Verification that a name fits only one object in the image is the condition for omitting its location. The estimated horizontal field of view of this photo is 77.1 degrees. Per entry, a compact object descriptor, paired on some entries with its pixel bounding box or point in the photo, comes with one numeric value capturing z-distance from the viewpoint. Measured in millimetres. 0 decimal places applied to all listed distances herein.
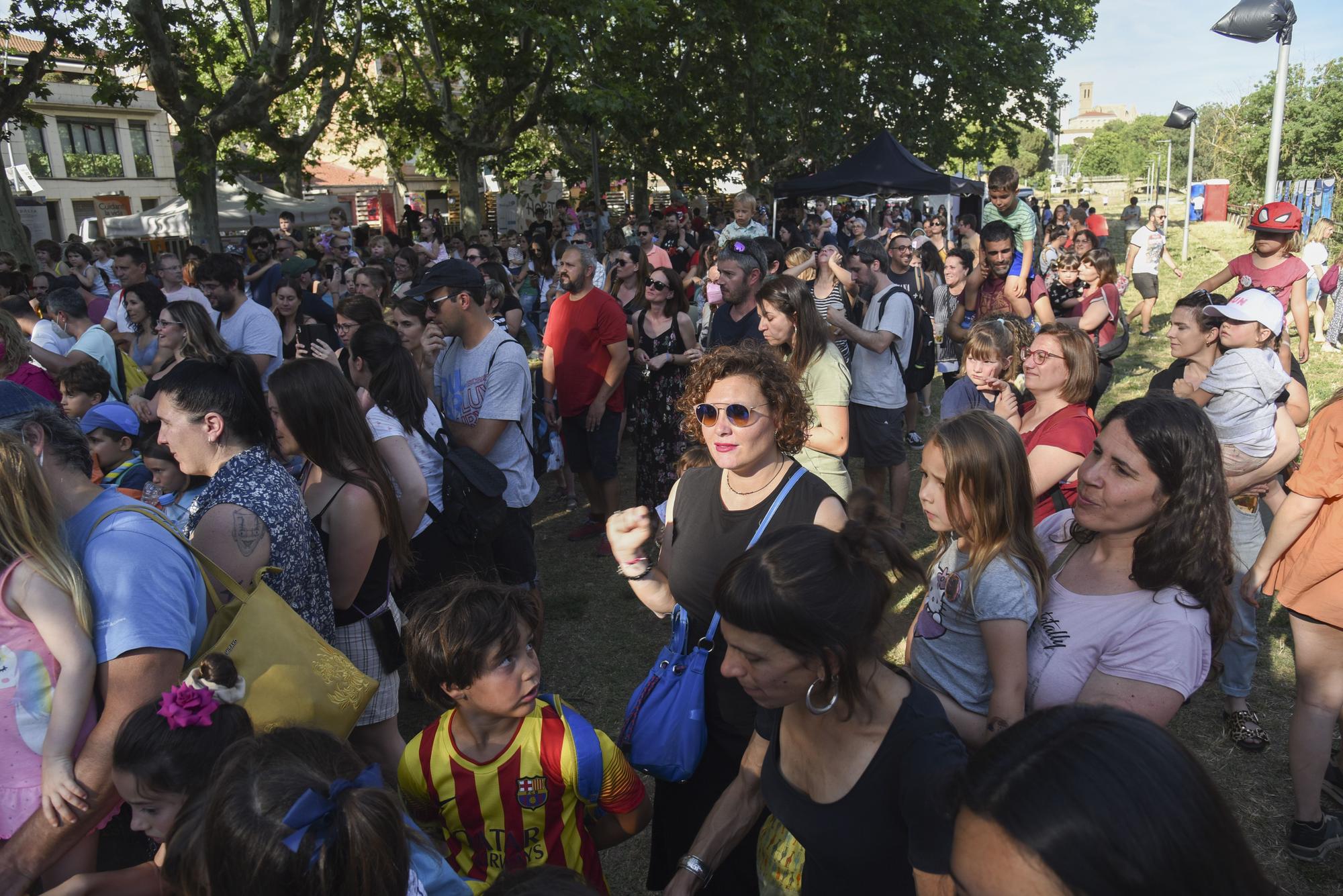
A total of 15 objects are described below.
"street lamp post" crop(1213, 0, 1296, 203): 7211
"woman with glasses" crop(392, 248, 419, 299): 9195
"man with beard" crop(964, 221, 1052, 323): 6176
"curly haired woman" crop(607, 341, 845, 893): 2299
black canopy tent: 15539
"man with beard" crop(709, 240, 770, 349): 4727
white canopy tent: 20922
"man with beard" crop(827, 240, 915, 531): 5219
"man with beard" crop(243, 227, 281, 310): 8078
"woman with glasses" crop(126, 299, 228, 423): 4648
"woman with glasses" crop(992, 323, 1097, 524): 3127
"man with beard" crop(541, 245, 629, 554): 5395
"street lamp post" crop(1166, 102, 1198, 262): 16578
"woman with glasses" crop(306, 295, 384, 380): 4797
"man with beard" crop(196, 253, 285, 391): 5465
